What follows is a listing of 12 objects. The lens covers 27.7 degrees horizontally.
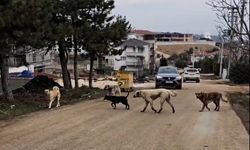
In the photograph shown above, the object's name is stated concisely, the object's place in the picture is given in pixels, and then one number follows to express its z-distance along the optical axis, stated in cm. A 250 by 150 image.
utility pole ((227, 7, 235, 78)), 2799
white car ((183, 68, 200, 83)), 5306
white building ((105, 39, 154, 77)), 10694
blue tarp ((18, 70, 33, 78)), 5138
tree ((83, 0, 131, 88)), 3106
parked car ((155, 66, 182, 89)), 3522
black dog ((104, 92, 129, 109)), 2012
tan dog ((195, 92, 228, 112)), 1938
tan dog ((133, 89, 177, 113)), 1881
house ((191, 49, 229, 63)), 13225
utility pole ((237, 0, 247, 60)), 1964
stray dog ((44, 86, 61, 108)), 2064
